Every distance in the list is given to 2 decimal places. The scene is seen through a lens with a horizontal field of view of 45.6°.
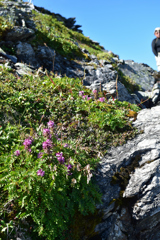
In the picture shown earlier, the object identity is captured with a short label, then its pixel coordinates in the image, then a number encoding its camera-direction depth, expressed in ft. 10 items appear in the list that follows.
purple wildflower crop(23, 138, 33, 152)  11.25
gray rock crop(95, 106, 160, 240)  12.94
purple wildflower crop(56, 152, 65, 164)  11.08
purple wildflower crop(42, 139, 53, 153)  10.87
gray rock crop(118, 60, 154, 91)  56.22
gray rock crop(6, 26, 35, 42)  32.87
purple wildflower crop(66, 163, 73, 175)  11.21
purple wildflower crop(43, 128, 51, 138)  11.52
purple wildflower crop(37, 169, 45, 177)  10.01
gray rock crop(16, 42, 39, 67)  31.91
